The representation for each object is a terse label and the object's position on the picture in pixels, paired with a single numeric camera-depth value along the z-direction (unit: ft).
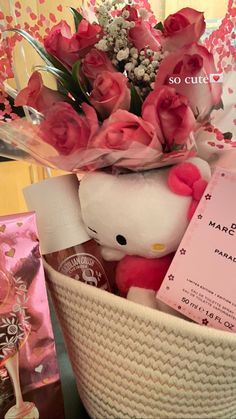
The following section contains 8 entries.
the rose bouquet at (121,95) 1.34
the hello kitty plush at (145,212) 1.42
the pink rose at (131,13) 1.49
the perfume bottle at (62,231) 1.55
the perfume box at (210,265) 1.29
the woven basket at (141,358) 1.22
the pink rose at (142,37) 1.44
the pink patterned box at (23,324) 1.30
